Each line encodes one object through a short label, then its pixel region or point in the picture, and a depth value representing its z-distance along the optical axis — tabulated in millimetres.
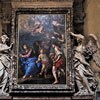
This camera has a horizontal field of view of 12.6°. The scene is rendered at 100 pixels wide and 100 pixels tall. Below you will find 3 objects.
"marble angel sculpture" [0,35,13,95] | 11664
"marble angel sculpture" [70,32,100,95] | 11583
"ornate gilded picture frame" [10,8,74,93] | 11648
